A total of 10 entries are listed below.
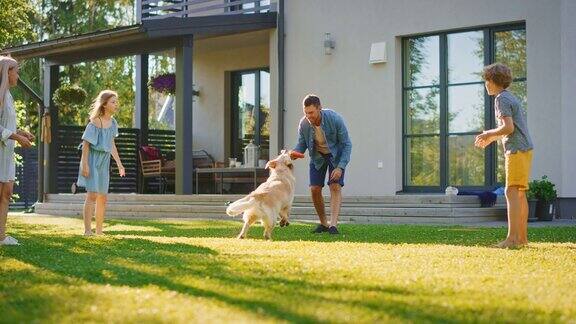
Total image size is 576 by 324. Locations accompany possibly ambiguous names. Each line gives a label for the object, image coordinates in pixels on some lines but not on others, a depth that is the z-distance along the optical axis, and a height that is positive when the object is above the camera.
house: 11.88 +1.75
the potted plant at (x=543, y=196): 11.11 -0.29
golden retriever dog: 7.26 -0.23
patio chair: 15.92 +0.16
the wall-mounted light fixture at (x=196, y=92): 17.31 +1.80
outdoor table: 14.75 +0.08
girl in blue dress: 7.96 +0.19
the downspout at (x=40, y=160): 15.99 +0.31
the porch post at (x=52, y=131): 15.85 +0.88
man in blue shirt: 8.20 +0.28
